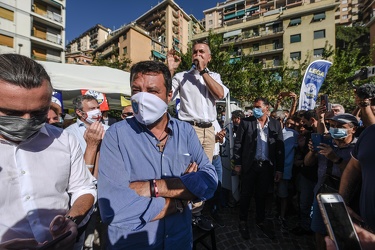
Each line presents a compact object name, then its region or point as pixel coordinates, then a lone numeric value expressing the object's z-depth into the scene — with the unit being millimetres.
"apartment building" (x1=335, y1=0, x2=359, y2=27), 52500
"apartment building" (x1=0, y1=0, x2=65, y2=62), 26281
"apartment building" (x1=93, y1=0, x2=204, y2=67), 46438
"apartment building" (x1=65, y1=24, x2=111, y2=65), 81438
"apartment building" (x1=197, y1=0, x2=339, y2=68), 33438
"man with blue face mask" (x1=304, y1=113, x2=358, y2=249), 2652
